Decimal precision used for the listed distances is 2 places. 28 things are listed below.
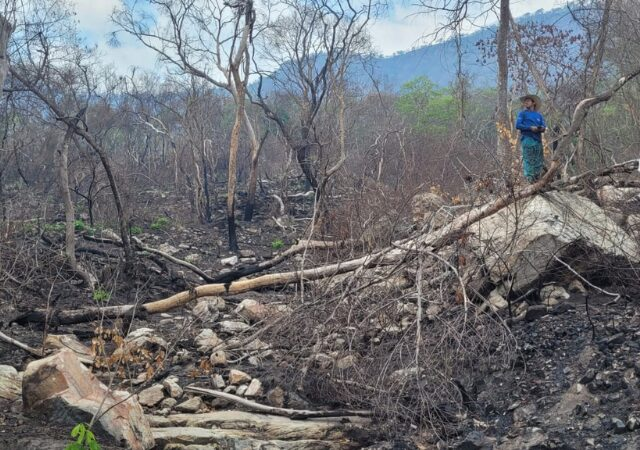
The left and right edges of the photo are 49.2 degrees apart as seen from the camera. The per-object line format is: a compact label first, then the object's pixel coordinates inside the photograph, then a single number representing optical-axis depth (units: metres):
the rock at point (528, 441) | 3.92
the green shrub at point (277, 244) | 12.53
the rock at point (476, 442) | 4.07
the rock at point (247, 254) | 11.91
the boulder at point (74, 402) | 4.15
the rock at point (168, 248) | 11.75
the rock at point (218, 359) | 5.66
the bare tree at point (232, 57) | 12.42
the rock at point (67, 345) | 5.73
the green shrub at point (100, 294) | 7.31
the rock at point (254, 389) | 5.11
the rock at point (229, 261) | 11.14
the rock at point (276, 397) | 4.95
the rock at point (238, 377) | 5.30
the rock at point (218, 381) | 5.27
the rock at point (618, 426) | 3.83
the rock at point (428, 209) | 6.47
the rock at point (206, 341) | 6.05
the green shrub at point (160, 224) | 13.98
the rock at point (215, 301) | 7.31
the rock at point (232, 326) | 6.52
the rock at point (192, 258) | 11.20
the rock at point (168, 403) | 4.98
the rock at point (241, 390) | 5.14
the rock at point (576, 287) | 5.91
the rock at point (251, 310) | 6.67
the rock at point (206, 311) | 6.96
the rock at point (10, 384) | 4.71
